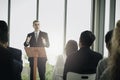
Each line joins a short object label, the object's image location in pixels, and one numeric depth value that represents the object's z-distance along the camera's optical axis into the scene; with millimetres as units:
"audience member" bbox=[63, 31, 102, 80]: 3596
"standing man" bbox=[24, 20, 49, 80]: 7590
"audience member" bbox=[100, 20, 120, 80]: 2168
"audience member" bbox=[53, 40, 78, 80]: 4957
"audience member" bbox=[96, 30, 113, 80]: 2852
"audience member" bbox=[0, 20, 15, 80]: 2719
